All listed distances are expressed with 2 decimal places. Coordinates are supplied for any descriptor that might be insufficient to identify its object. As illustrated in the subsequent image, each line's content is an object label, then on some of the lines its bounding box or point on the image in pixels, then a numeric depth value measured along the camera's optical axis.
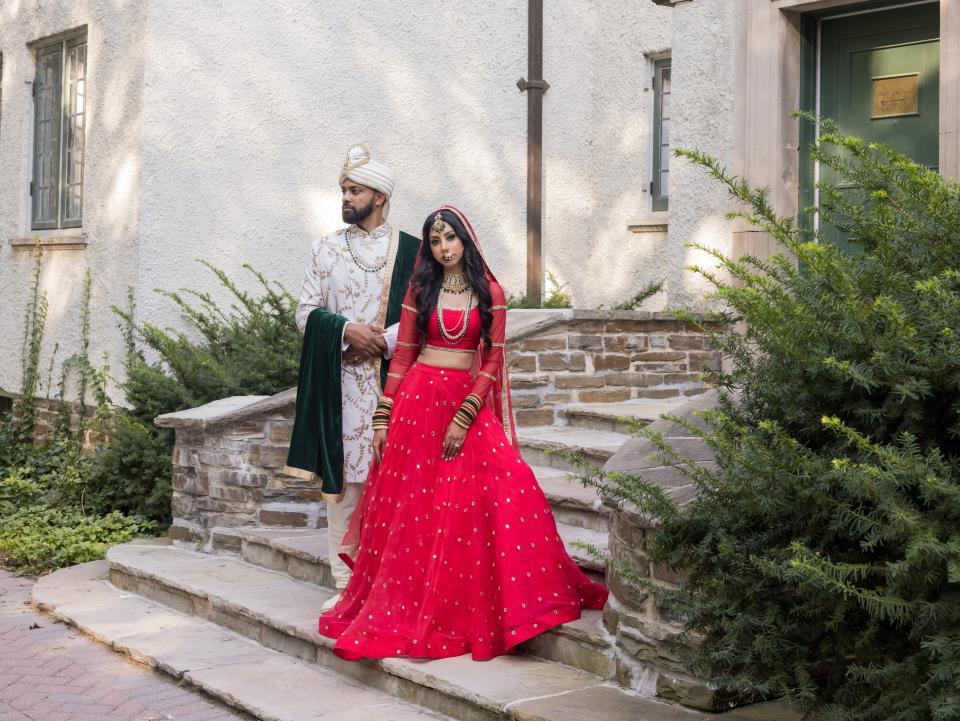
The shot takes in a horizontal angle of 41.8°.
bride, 4.74
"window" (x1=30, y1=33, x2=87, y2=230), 9.76
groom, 5.38
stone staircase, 4.45
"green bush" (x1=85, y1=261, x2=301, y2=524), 8.05
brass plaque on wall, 6.78
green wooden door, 6.72
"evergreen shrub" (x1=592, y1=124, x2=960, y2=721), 2.77
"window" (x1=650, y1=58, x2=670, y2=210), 10.44
